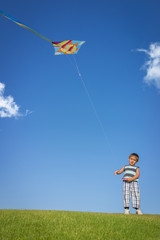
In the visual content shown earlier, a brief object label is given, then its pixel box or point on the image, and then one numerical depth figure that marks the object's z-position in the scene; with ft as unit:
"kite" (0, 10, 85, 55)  30.32
